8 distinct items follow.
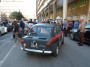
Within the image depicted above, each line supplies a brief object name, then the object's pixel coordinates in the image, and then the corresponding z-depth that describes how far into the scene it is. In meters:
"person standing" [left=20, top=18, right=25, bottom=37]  6.39
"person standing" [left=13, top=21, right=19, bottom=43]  5.64
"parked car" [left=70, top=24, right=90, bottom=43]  4.99
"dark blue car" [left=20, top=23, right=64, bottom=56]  3.26
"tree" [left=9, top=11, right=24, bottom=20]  38.13
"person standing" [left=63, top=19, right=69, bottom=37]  7.49
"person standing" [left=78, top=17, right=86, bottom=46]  4.81
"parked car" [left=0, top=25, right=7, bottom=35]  8.30
